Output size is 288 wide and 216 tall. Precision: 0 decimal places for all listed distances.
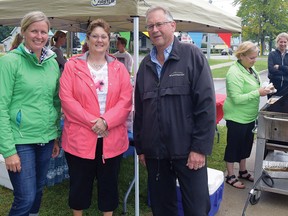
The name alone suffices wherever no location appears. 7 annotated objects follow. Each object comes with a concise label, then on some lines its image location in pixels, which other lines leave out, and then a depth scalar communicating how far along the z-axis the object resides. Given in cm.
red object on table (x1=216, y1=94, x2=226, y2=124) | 529
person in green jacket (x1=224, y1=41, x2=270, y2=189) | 355
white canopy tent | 270
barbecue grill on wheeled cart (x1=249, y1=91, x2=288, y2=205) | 320
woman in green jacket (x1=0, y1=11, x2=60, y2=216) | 215
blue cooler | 297
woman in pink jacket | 237
